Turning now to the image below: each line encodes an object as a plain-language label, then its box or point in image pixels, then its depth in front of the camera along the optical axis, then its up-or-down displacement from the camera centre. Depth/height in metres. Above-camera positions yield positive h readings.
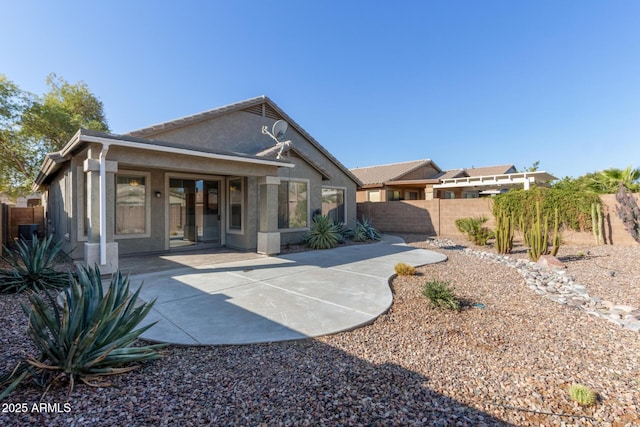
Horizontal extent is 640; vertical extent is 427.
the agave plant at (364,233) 14.57 -0.86
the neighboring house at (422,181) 21.02 +2.47
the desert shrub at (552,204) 12.83 +0.45
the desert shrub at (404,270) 7.70 -1.38
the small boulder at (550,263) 8.63 -1.41
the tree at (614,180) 14.18 +1.69
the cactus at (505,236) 10.82 -0.76
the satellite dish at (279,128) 13.60 +3.96
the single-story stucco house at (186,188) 7.06 +1.03
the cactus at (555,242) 9.51 -0.89
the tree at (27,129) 20.47 +6.25
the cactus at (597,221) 12.37 -0.29
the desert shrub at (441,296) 5.38 -1.47
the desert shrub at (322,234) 12.16 -0.76
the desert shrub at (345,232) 14.47 -0.80
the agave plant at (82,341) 2.84 -1.21
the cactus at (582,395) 2.87 -1.74
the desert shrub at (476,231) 12.82 -0.68
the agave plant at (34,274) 5.72 -1.09
